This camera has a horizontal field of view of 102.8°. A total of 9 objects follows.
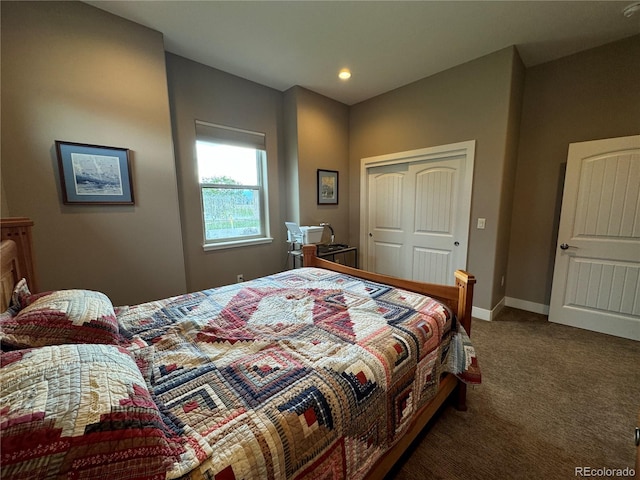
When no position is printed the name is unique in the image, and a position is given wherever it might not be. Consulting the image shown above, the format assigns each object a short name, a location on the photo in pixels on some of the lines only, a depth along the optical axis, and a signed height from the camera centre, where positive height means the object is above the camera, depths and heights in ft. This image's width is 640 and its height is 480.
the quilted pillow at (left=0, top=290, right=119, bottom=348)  2.81 -1.35
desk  11.50 -2.06
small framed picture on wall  12.39 +1.02
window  9.93 +0.96
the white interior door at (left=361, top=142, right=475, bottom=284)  10.05 -0.22
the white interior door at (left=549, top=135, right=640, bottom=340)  7.78 -1.10
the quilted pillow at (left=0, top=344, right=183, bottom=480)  1.61 -1.49
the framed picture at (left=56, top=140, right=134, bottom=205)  6.59 +0.94
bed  1.83 -2.01
